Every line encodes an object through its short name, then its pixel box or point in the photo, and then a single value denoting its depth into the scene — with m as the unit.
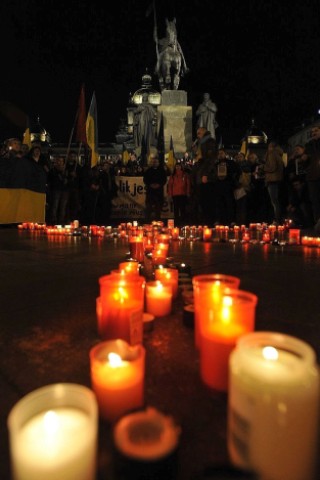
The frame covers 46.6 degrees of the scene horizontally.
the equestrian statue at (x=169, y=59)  22.12
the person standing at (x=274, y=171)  8.38
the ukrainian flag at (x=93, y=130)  10.92
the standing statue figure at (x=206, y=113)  30.33
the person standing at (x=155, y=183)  10.22
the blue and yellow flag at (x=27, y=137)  11.73
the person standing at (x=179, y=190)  9.84
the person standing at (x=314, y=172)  6.95
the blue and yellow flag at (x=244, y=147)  14.31
